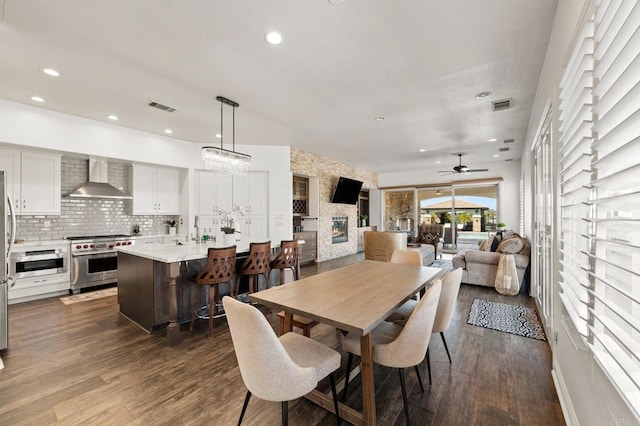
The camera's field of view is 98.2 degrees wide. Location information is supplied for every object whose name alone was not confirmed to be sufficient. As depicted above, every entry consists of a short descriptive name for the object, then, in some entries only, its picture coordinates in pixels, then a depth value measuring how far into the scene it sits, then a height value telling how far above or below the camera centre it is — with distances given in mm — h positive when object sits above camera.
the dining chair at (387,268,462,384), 2098 -663
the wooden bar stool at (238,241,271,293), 3480 -601
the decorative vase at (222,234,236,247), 3719 -340
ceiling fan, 6848 +1134
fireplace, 8092 -467
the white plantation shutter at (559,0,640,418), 862 +184
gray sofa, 4531 -811
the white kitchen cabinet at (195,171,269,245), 5875 +327
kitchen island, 2896 -821
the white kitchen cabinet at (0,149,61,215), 4160 +527
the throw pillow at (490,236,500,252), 5248 -572
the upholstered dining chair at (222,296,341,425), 1340 -750
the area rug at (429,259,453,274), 6564 -1294
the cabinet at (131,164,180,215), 5379 +482
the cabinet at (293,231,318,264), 6893 -817
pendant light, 3727 +791
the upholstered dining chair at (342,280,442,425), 1631 -775
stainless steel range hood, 4793 +493
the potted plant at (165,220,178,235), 5866 -240
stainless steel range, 4496 -770
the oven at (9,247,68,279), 4031 -726
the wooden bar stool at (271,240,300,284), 3879 -604
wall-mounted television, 7824 +679
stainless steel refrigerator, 2574 -330
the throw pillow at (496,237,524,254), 4555 -527
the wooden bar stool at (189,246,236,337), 3037 -642
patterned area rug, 3094 -1300
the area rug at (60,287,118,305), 4176 -1302
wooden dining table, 1572 -572
